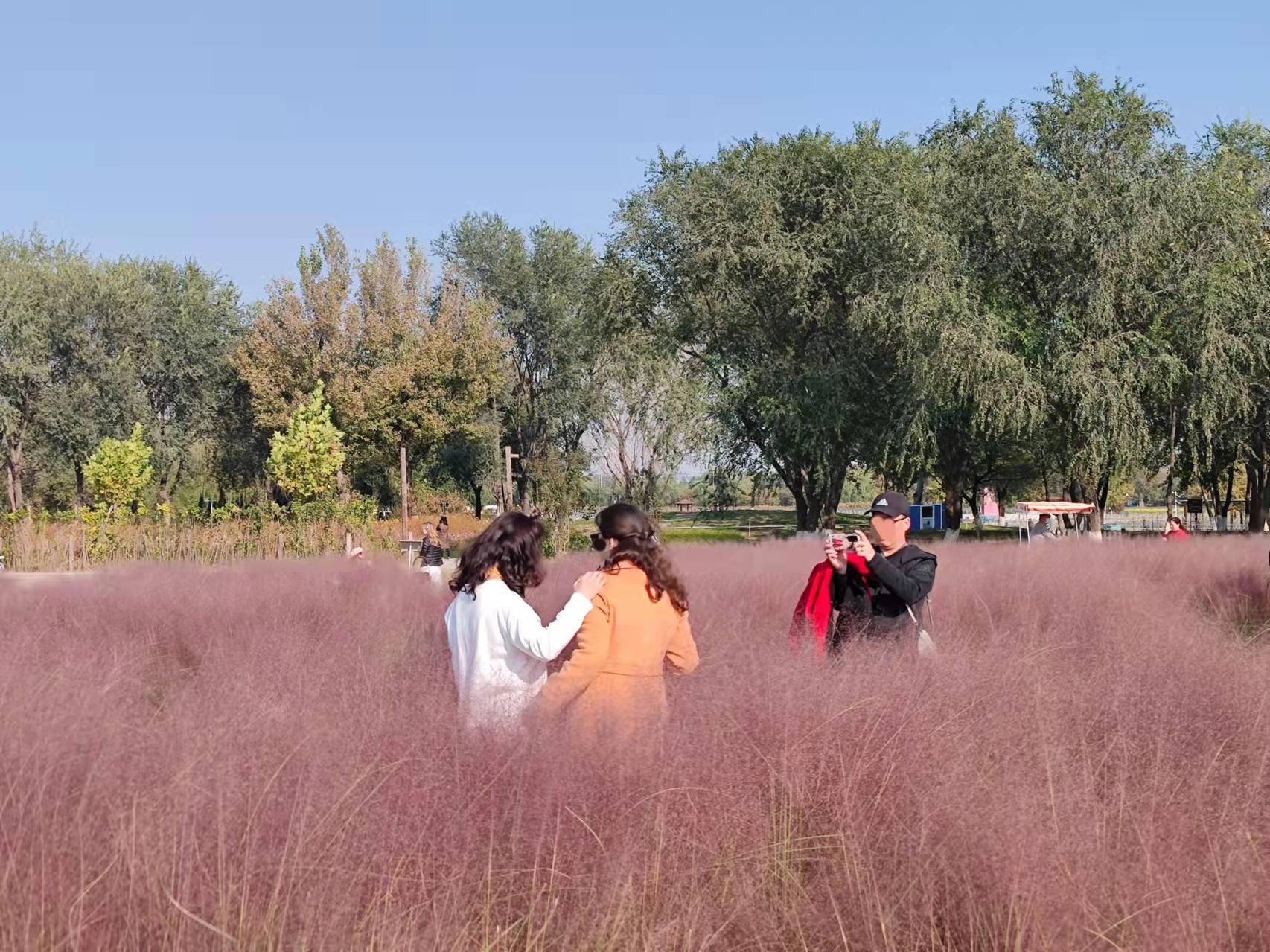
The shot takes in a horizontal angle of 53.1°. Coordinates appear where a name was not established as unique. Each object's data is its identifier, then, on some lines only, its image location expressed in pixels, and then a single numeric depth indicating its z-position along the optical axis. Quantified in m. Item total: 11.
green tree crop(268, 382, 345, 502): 35.78
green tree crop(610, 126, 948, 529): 34.50
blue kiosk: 62.63
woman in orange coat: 4.36
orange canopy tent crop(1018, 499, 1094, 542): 24.06
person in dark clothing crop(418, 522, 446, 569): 19.03
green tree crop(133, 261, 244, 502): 52.94
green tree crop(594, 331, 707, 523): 38.59
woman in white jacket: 4.46
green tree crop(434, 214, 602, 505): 62.09
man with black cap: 5.70
